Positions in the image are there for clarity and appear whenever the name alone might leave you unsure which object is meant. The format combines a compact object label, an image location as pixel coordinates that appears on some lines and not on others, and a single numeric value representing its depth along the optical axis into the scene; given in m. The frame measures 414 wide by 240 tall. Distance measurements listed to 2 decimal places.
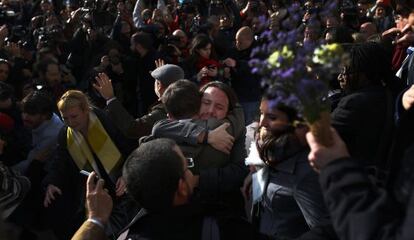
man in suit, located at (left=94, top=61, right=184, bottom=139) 4.20
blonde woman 3.99
